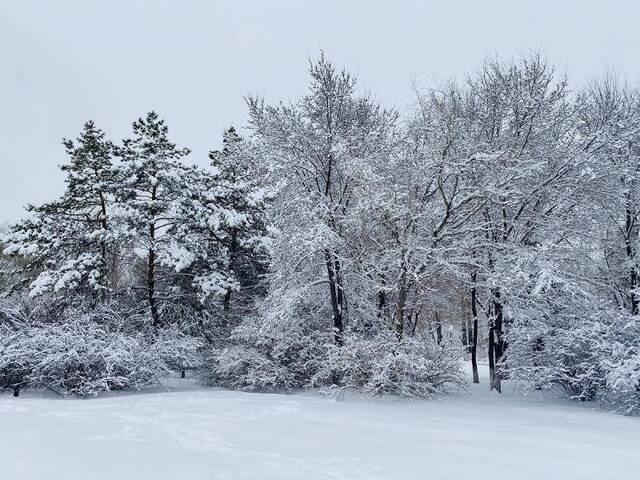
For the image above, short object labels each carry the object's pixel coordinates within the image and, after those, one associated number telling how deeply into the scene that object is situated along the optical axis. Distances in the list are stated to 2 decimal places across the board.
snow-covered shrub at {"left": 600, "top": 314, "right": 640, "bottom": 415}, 9.86
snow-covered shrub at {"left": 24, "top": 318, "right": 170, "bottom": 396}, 12.55
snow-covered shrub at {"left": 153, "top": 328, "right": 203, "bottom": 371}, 14.03
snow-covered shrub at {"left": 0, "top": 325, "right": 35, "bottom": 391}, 12.48
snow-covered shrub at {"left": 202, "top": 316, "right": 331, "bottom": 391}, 13.47
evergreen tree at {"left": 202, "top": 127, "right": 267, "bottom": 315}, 17.39
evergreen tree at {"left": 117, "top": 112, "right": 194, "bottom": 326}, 16.06
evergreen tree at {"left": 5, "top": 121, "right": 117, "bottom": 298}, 15.37
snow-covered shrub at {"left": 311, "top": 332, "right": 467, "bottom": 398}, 10.98
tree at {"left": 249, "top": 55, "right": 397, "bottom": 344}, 13.43
